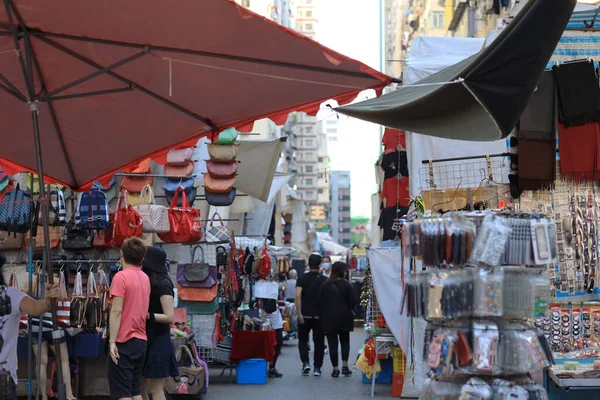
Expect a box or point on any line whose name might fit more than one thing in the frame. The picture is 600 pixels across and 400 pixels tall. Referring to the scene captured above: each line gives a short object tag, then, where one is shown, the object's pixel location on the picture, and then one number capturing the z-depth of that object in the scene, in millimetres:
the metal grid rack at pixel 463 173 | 9789
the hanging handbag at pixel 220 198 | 13469
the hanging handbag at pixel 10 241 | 12797
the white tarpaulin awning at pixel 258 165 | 15516
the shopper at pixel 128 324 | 7477
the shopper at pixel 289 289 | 24344
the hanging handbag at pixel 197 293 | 13227
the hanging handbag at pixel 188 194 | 14578
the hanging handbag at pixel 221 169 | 13242
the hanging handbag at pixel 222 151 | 13055
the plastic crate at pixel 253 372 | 13781
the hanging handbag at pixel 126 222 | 12055
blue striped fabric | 8992
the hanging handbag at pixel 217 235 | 13922
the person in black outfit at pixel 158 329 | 8141
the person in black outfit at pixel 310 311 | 14547
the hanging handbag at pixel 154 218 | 12172
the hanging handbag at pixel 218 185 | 13227
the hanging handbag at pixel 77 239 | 12961
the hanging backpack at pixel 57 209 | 12250
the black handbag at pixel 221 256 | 14375
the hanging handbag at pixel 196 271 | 13211
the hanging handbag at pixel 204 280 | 13234
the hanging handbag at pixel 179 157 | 14719
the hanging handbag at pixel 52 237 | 12820
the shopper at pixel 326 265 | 28347
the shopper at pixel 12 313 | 6777
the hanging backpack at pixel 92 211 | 12266
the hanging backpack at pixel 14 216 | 11602
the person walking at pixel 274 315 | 15922
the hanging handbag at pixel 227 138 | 12977
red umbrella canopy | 6406
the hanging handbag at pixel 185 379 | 11578
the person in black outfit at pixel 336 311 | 14078
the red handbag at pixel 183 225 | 12578
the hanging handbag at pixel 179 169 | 14781
